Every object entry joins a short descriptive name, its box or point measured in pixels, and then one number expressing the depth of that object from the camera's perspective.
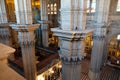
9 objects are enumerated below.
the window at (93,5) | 11.70
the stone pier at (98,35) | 8.30
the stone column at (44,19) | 12.18
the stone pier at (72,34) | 3.41
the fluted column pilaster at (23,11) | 5.82
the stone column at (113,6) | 10.42
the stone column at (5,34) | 8.96
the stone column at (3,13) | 8.77
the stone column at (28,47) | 5.94
